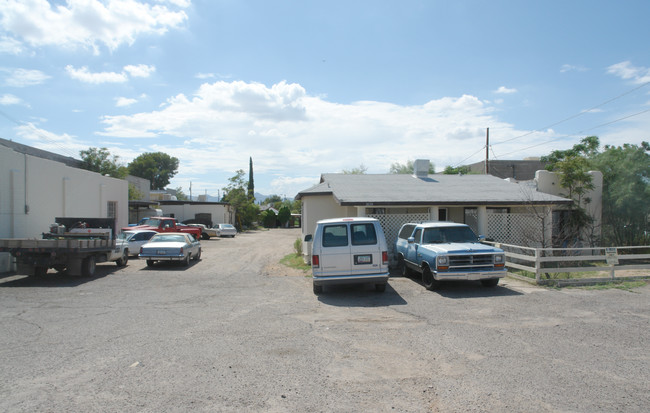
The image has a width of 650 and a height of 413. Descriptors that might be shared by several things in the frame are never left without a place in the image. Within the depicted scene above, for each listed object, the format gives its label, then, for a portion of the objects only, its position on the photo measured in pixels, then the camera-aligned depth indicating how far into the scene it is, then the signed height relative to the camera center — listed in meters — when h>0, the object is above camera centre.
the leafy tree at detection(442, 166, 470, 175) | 42.65 +4.81
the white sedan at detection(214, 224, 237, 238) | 40.62 -1.21
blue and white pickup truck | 10.76 -1.05
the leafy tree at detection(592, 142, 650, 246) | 19.14 +0.81
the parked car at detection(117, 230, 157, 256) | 19.73 -0.98
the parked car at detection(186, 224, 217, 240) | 37.84 -1.33
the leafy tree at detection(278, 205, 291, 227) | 68.06 +0.38
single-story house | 16.20 +0.51
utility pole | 31.41 +5.44
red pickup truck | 24.06 -0.41
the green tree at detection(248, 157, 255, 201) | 72.97 +7.00
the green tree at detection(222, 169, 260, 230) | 56.19 +2.09
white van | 10.45 -1.07
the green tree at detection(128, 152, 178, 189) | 84.19 +10.57
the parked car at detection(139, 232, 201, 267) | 16.22 -1.19
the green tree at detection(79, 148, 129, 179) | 42.56 +5.68
